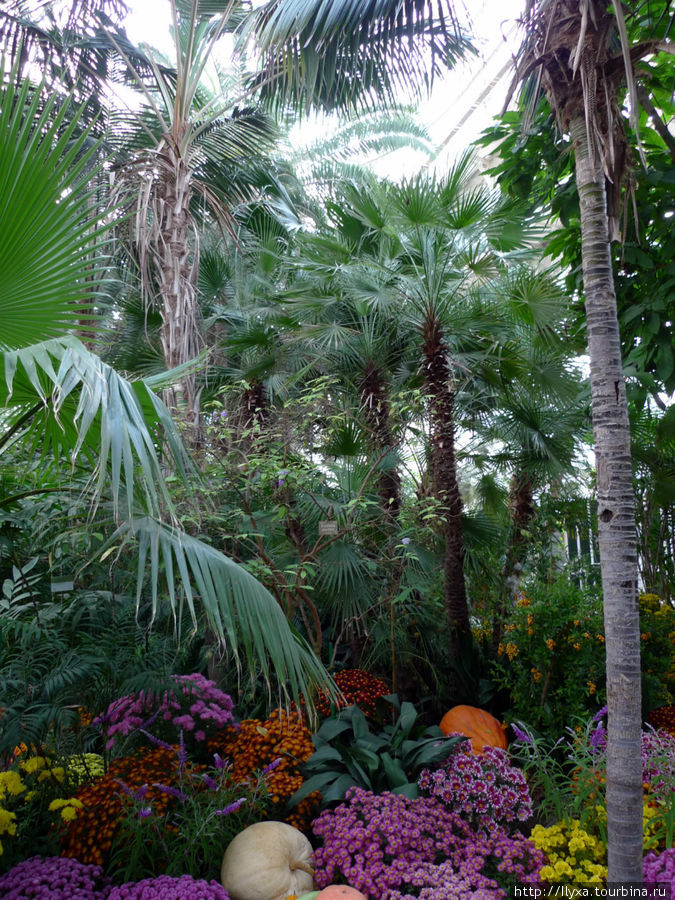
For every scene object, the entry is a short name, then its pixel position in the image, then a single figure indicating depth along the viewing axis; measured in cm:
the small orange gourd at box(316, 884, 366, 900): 239
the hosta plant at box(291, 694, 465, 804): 315
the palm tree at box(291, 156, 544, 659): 472
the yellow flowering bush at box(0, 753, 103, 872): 264
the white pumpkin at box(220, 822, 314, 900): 256
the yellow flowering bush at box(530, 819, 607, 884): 243
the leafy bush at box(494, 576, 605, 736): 390
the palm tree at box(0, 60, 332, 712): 168
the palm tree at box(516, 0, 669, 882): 219
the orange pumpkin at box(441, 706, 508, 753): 391
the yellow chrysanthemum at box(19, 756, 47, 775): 295
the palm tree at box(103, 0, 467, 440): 337
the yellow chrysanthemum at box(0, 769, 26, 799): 269
